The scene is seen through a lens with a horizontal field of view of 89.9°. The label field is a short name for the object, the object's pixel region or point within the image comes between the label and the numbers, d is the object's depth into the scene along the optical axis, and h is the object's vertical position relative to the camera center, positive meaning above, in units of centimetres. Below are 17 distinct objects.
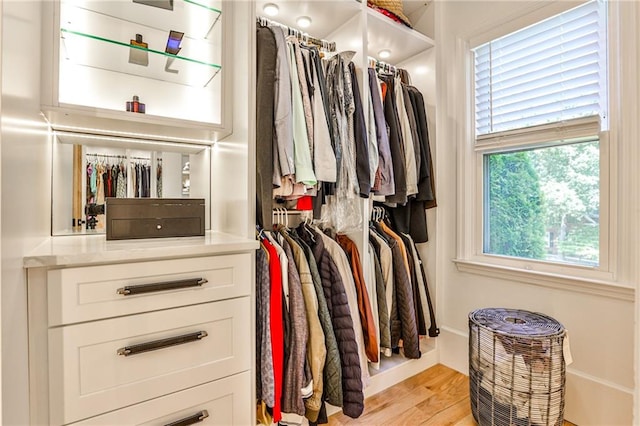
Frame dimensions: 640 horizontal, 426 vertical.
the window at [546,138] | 147 +37
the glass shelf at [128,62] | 120 +63
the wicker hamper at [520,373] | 130 -67
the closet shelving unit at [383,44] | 164 +102
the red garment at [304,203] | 152 +5
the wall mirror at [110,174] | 137 +18
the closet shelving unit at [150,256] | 89 -13
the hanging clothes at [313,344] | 125 -52
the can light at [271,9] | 157 +101
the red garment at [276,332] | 119 -45
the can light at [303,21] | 169 +102
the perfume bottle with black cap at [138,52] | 129 +66
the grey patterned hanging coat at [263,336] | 120 -48
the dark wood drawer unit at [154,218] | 116 -2
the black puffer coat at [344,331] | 131 -50
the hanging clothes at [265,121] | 125 +36
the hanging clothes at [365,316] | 155 -50
